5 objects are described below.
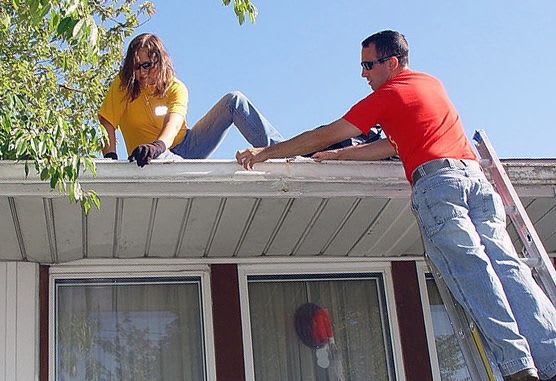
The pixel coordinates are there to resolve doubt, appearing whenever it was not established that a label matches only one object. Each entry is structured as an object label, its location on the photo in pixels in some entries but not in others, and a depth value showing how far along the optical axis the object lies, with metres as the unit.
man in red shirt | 3.32
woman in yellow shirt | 4.73
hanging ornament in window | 5.23
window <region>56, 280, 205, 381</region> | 4.98
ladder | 3.47
